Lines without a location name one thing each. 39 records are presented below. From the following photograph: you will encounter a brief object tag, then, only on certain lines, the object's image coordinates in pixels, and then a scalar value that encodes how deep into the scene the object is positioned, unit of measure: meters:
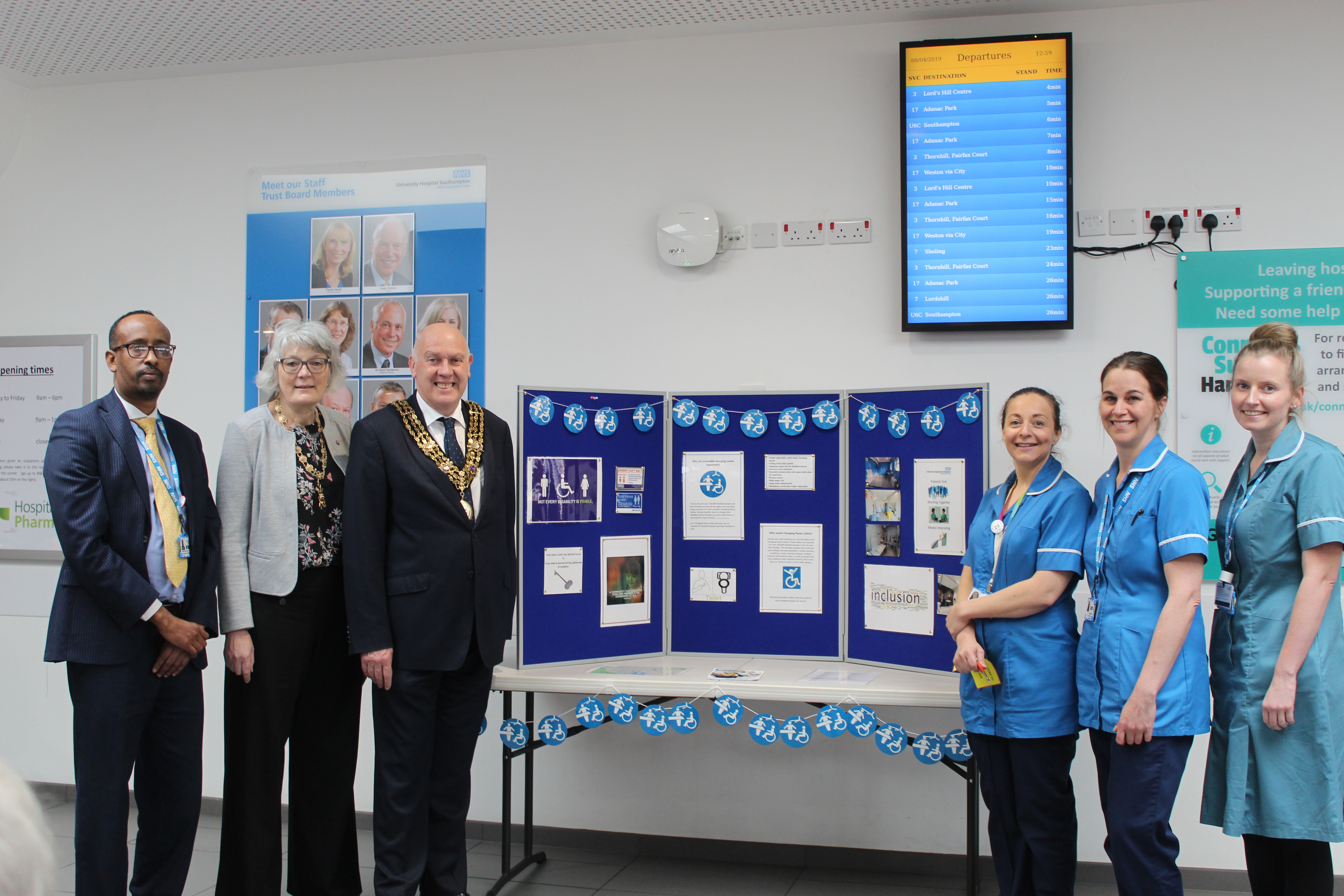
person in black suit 2.38
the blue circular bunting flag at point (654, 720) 2.60
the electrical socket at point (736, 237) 3.22
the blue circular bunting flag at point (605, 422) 2.91
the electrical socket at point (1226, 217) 2.95
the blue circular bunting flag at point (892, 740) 2.53
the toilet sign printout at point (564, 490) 2.82
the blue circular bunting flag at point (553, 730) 2.74
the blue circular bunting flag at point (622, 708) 2.58
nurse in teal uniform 1.91
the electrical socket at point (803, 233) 3.17
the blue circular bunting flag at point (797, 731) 2.56
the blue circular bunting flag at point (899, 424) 2.80
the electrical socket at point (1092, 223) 3.00
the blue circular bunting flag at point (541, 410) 2.82
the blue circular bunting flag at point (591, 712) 2.60
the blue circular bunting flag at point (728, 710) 2.53
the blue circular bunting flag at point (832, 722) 2.49
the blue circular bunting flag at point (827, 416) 2.91
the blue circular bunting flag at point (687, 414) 3.00
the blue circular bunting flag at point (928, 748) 2.53
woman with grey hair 2.40
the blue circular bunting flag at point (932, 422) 2.75
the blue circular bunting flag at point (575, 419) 2.86
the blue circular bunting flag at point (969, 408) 2.70
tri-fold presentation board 2.75
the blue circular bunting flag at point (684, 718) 2.59
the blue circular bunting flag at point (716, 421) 2.99
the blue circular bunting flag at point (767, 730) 2.60
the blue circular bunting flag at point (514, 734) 2.77
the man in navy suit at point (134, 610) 2.19
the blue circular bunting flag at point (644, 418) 2.97
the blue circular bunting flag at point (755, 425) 2.97
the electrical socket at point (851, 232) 3.14
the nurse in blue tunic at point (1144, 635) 1.94
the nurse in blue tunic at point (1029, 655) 2.13
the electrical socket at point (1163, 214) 2.98
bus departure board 2.95
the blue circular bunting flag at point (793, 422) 2.94
